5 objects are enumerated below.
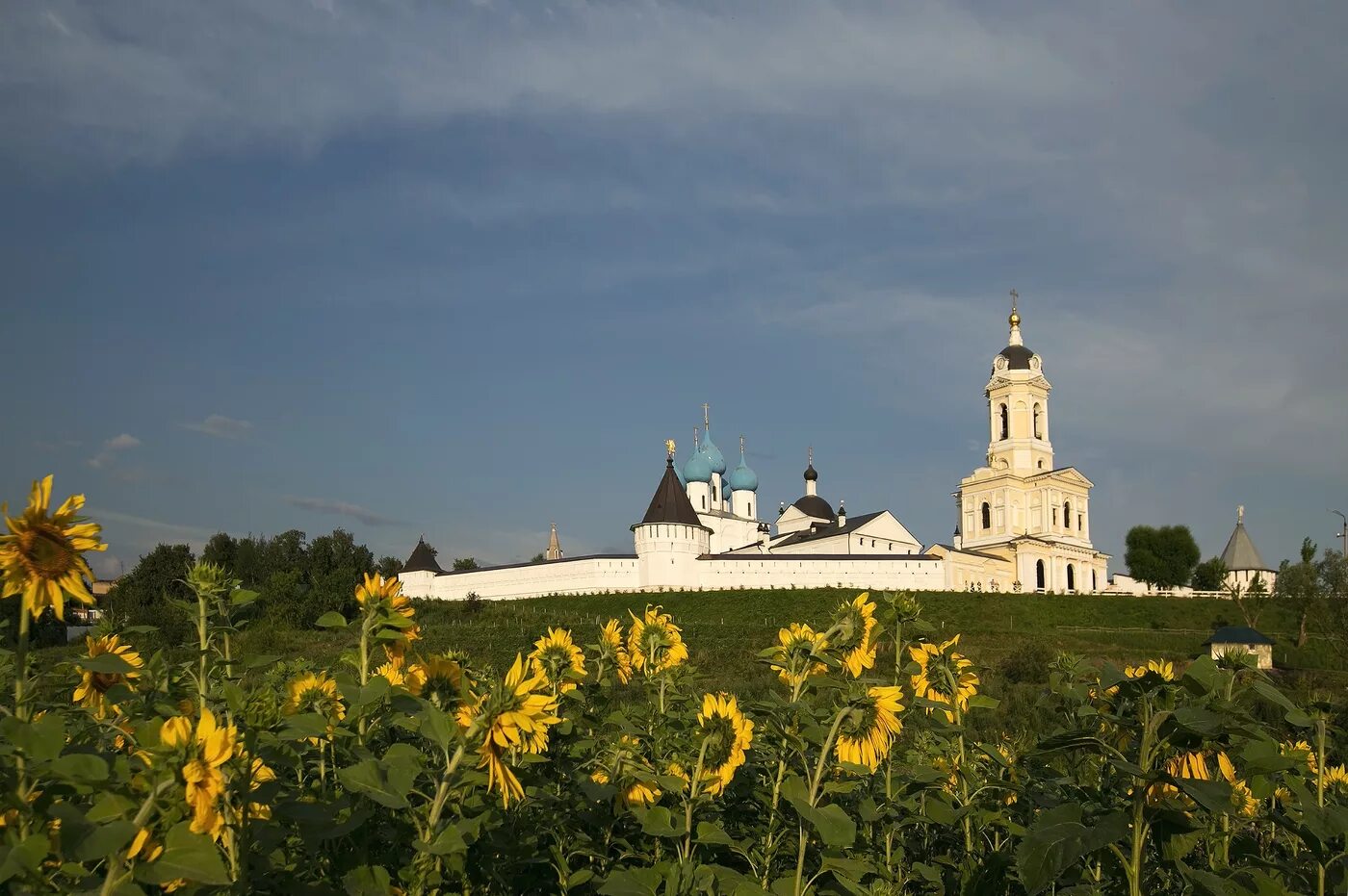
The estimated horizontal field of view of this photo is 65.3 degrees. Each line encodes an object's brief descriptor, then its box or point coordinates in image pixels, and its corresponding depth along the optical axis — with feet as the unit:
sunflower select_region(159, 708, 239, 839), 5.78
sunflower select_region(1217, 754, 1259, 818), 10.98
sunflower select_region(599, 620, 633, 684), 14.02
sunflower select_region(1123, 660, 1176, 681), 9.07
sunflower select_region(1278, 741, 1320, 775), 12.41
